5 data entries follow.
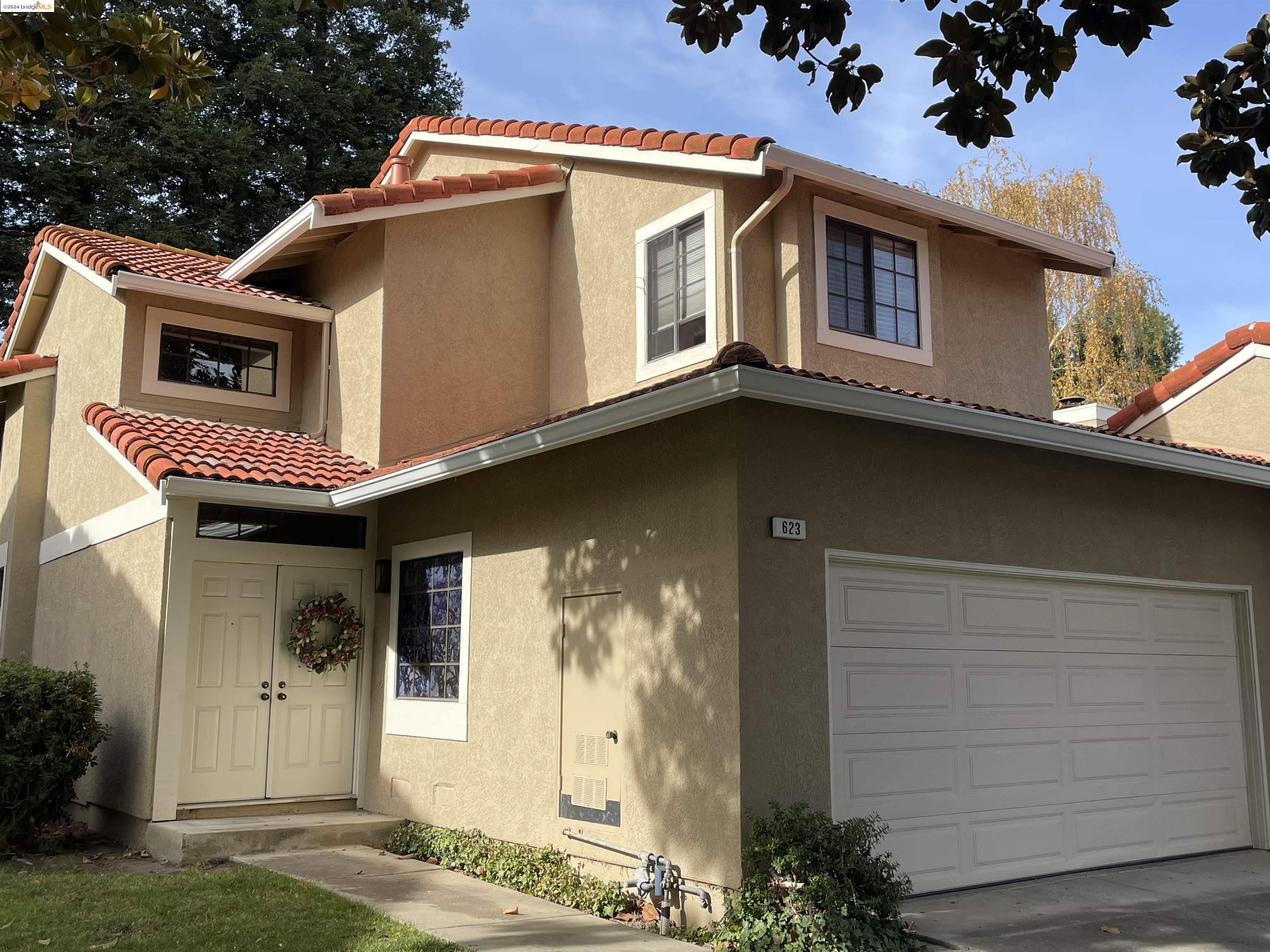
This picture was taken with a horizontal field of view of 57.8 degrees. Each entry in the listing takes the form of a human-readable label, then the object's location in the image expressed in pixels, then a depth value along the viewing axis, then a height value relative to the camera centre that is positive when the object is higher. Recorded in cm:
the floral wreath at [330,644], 1070 +33
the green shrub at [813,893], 623 -122
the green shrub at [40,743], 944 -60
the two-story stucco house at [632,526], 742 +116
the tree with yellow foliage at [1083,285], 2489 +845
